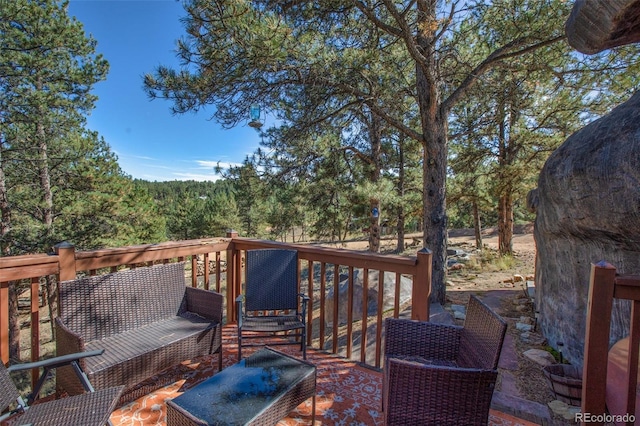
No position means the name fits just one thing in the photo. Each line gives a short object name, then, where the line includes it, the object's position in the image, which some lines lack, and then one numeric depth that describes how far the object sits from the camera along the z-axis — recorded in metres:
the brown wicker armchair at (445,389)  1.37
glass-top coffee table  1.40
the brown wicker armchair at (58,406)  1.33
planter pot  2.71
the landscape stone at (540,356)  3.54
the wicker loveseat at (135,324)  1.84
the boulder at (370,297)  5.80
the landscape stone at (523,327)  4.49
